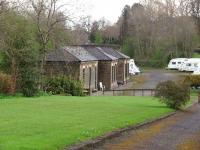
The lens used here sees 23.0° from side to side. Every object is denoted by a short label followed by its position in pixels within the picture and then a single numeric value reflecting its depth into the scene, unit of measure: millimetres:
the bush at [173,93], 28281
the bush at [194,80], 50841
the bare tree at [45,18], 41125
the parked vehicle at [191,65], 79812
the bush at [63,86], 41719
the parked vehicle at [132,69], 79469
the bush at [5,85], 33375
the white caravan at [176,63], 86538
